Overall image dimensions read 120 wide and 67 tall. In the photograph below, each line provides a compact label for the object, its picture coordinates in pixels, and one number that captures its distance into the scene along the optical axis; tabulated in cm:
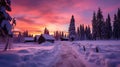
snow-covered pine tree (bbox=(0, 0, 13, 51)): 893
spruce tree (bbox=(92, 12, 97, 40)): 3495
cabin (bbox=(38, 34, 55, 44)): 3220
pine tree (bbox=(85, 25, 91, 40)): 5148
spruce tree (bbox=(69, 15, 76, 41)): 4108
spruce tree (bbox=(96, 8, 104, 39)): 3428
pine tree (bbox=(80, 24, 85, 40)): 5682
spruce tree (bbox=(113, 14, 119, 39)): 3608
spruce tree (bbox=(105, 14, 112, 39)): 3580
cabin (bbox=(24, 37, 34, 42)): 4335
